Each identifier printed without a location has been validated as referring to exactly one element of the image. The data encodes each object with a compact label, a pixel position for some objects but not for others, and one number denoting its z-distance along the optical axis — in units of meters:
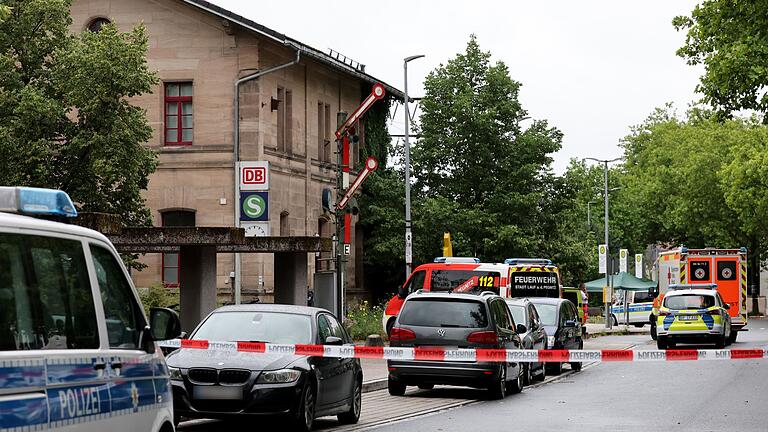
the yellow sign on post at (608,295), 53.06
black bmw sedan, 14.70
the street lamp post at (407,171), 44.31
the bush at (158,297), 37.65
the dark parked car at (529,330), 24.91
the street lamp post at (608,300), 50.66
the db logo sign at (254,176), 25.52
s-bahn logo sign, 25.38
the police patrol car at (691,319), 37.12
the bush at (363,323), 36.98
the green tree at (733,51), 28.19
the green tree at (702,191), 78.31
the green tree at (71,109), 35.84
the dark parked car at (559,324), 28.34
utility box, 26.97
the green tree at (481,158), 55.66
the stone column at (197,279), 23.28
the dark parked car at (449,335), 20.95
